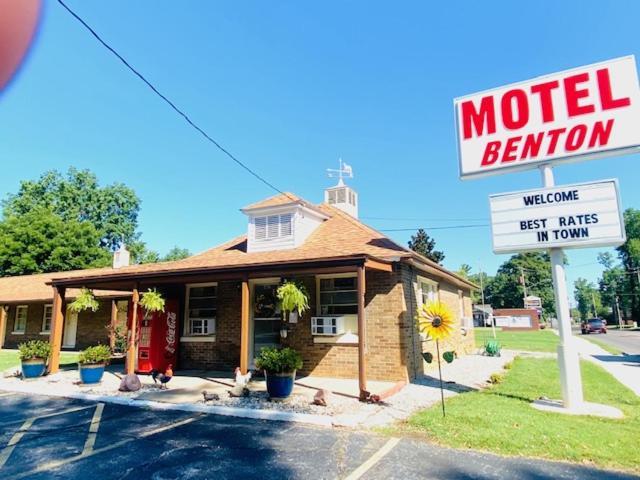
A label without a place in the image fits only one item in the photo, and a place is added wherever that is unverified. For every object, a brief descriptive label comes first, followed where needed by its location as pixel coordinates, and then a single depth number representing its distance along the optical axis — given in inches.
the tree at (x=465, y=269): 2962.6
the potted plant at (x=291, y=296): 388.5
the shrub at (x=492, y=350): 661.9
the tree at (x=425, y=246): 1619.1
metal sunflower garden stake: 294.5
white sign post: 320.2
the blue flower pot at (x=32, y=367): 456.1
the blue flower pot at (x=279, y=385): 334.0
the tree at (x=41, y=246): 1453.0
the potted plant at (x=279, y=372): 334.3
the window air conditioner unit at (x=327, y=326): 439.5
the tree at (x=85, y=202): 1834.4
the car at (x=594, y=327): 1851.6
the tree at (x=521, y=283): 3225.9
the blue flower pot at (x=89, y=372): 416.5
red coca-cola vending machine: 487.8
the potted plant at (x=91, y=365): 416.5
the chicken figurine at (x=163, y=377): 390.9
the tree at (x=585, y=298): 5002.5
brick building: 407.5
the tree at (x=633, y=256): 2770.7
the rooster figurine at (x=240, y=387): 349.1
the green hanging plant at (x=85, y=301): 499.2
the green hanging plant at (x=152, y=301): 446.6
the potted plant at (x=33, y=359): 455.8
